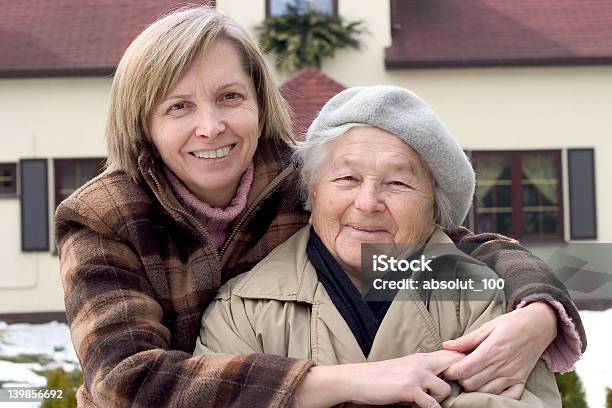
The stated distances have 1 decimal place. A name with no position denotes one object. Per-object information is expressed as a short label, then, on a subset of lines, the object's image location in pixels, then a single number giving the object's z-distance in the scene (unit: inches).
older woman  102.3
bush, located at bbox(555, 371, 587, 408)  217.8
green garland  579.2
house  593.3
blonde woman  98.3
